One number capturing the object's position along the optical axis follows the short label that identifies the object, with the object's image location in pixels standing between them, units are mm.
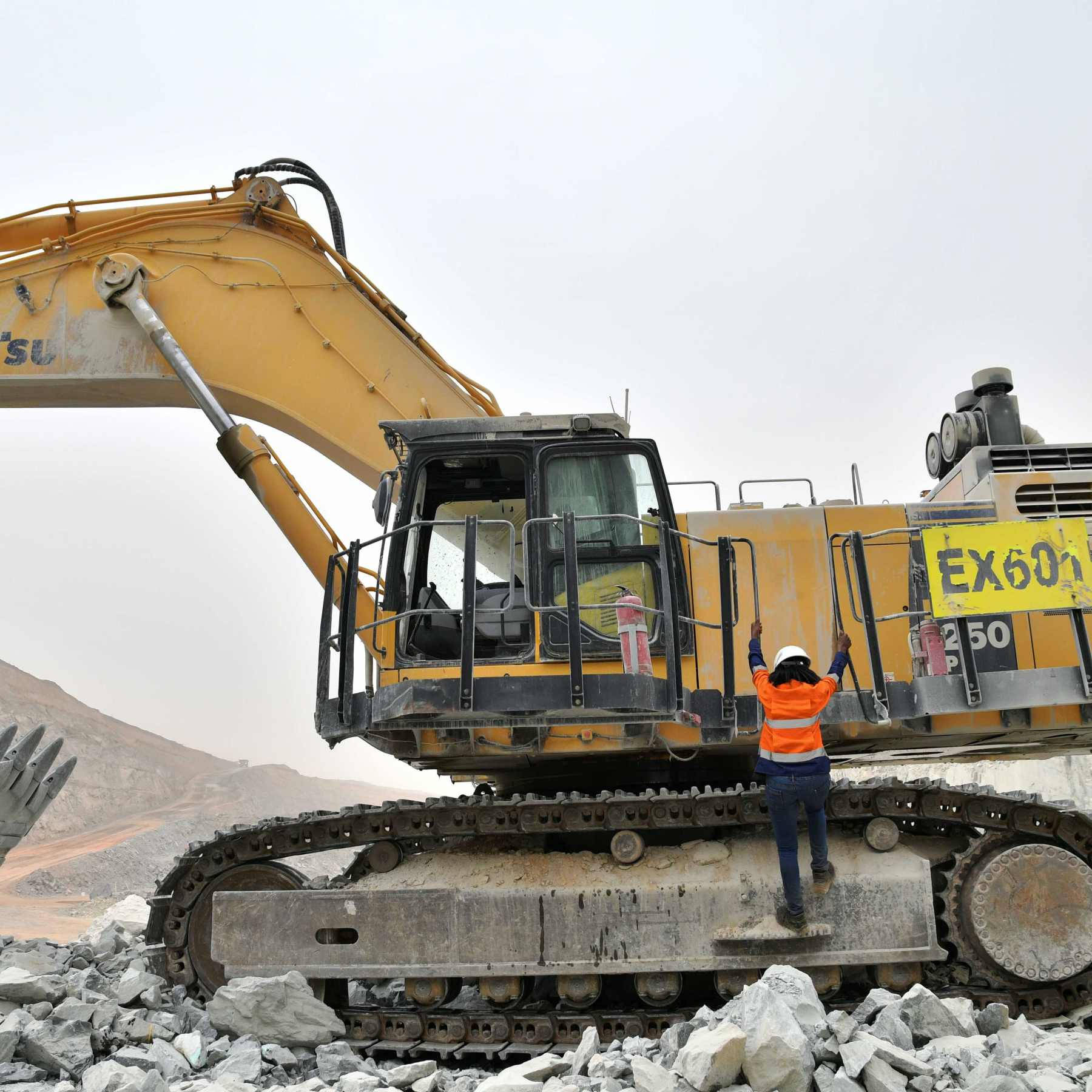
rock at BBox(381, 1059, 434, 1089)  5273
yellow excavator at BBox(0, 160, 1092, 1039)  5871
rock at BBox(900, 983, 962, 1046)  5098
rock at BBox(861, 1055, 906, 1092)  4434
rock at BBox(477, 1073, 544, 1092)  4688
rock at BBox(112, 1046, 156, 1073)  5309
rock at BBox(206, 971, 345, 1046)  5844
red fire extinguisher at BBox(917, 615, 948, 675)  6191
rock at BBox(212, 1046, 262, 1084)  5328
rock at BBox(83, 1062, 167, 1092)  4781
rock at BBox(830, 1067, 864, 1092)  4438
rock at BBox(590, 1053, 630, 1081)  4785
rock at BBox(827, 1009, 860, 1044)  4809
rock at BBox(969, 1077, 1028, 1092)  4293
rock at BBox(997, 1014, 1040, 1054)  5047
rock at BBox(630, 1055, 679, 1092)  4516
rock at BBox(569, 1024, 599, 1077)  5023
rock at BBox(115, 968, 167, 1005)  6203
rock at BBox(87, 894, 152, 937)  9844
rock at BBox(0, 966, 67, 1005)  5855
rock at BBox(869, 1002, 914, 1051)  4957
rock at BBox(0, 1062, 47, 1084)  5172
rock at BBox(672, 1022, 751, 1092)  4496
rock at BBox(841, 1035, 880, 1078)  4527
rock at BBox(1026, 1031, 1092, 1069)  4773
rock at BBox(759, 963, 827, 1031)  4898
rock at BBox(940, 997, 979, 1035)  5141
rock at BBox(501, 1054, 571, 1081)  4988
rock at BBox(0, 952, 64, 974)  6734
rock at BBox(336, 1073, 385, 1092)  4980
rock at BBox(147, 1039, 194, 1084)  5289
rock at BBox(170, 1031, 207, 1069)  5488
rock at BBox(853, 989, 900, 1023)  5207
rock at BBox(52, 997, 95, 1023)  5660
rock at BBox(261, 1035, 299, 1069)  5613
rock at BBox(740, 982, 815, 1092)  4488
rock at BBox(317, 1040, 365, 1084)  5527
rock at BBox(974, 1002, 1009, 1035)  5195
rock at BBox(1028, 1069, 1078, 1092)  4402
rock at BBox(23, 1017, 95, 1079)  5332
